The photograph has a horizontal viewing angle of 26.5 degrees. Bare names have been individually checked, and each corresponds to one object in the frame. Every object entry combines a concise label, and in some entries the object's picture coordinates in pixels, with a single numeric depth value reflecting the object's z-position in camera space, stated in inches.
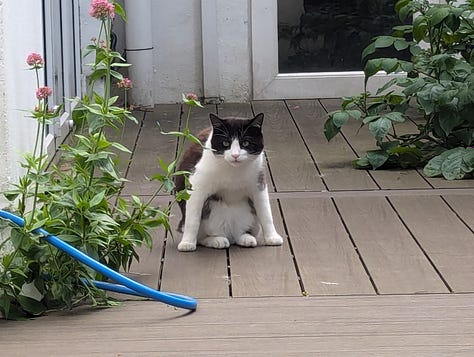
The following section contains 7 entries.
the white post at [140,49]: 281.0
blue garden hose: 124.3
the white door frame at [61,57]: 218.8
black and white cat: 156.6
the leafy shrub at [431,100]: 205.3
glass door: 297.4
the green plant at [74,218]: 127.0
